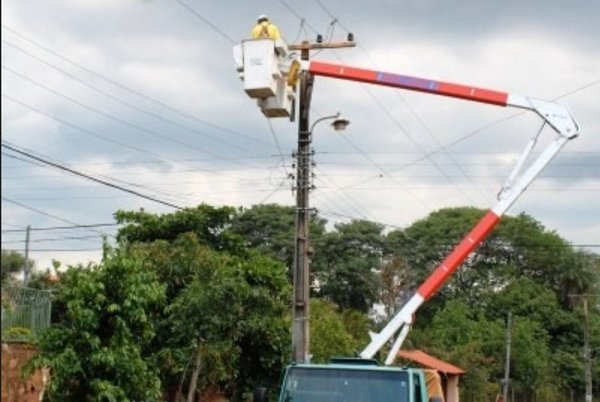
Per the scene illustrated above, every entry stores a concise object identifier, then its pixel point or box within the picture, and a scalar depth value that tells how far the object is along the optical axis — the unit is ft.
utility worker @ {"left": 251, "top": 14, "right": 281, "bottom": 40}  65.98
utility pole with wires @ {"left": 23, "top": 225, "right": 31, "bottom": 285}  82.90
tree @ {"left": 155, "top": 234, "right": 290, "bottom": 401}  70.85
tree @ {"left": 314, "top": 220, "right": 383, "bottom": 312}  183.32
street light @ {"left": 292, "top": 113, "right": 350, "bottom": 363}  69.67
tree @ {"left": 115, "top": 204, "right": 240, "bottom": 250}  91.20
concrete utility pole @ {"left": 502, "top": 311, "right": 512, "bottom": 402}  162.31
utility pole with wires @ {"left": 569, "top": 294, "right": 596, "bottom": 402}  185.26
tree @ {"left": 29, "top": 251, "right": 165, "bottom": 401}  50.98
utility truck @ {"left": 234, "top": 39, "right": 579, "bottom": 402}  64.18
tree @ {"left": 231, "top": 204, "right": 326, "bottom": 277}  177.68
